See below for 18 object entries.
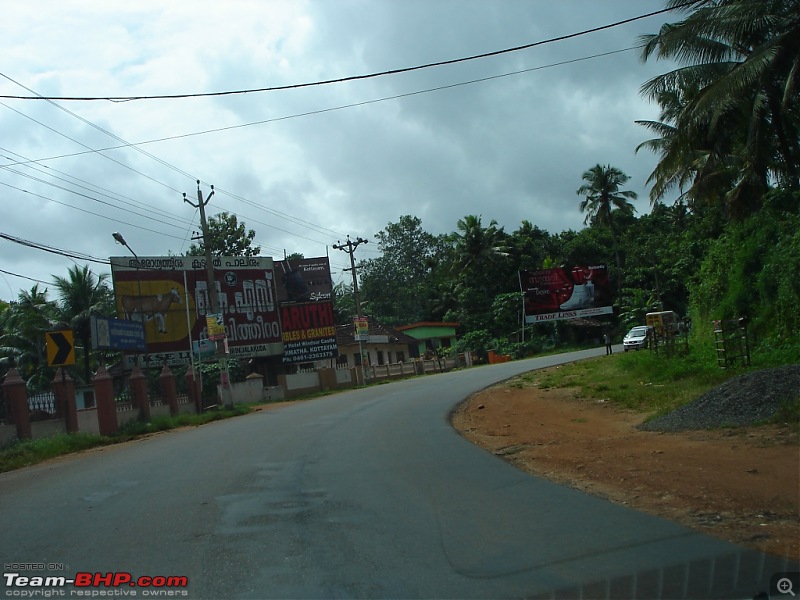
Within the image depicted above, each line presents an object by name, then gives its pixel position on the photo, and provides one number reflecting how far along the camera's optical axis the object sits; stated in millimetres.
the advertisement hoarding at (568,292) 60812
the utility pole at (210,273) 32481
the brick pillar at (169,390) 31422
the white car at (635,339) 43250
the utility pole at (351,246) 51625
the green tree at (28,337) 41000
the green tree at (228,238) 60844
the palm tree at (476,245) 67062
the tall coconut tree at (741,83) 19453
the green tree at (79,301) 43188
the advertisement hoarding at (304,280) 54469
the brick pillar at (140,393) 28234
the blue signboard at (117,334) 28297
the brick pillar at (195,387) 34000
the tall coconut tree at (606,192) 62469
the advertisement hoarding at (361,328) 47844
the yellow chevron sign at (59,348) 22203
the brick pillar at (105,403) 24984
